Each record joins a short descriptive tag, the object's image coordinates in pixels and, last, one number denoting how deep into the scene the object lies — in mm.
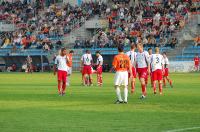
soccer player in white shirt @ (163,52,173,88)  38897
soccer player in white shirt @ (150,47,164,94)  32125
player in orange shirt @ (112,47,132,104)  25016
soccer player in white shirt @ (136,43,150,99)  30219
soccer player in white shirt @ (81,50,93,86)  41688
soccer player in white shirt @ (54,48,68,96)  31578
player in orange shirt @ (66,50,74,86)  32331
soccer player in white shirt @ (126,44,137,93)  31703
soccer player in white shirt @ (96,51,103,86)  41622
